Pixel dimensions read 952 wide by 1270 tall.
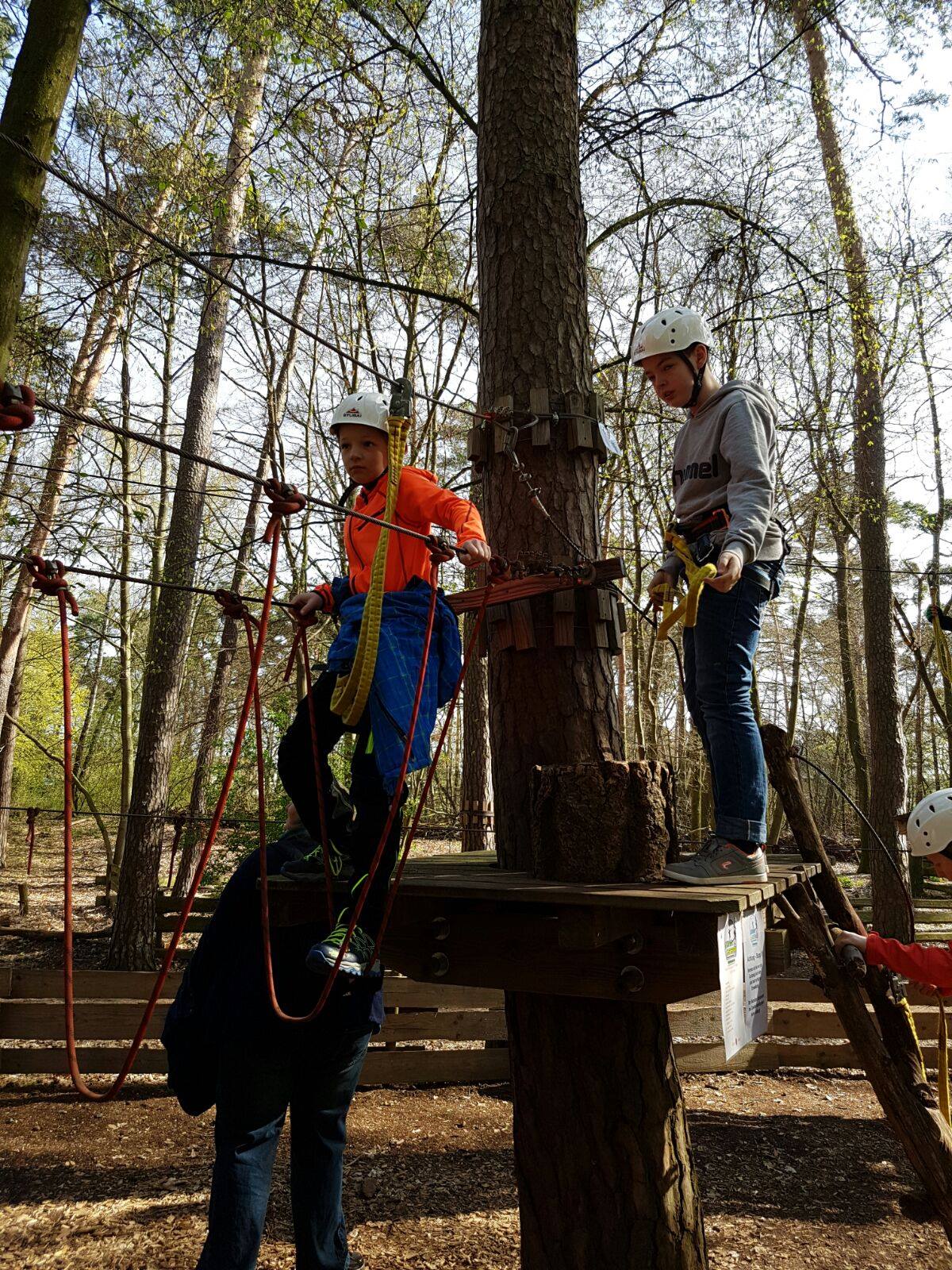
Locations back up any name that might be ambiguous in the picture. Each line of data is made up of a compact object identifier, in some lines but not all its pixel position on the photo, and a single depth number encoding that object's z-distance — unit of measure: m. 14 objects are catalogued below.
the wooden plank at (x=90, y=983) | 5.59
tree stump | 2.10
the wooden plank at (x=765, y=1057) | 5.53
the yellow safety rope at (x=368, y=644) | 2.28
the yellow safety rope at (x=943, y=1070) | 3.29
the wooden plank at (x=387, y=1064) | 5.31
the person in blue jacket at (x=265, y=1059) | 2.25
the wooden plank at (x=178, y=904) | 7.96
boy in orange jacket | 2.35
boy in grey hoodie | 2.33
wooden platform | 1.94
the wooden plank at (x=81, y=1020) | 5.16
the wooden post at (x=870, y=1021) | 3.05
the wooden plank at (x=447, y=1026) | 5.55
